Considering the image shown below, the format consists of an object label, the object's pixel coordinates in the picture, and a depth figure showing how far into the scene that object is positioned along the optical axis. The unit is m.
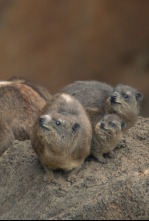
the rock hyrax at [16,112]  18.17
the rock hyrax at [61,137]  15.64
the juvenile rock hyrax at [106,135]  16.84
